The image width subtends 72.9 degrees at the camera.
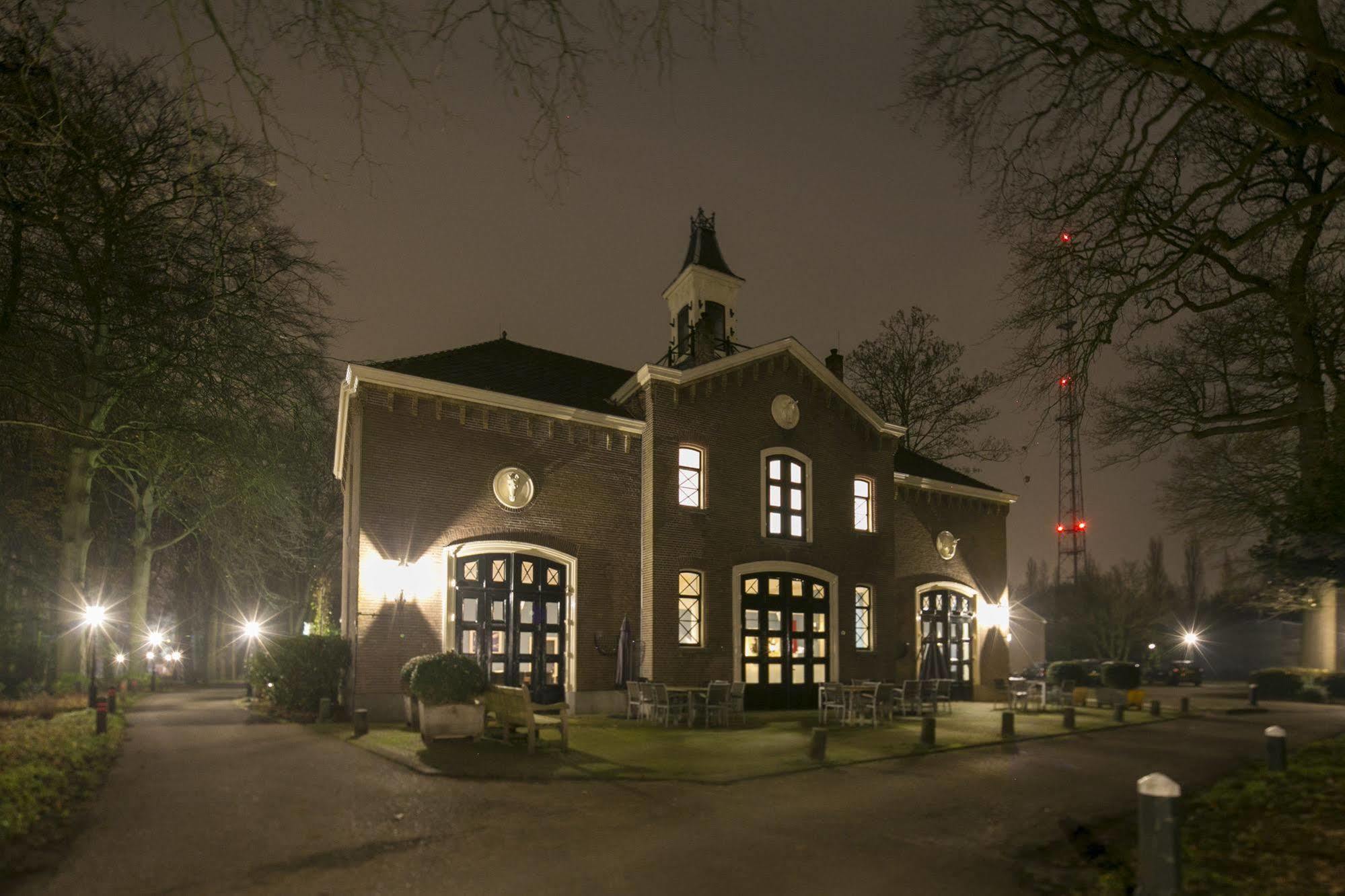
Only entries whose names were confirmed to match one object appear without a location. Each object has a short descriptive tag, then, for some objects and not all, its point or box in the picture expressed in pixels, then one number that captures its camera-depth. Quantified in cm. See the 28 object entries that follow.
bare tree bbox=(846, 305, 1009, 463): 3631
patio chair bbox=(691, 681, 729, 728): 1786
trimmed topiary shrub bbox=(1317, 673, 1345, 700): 3164
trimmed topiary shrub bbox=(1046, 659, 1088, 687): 3600
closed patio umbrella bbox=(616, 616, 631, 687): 1978
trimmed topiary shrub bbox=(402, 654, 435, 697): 1448
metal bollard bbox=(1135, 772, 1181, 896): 567
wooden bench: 1330
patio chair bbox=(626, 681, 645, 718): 1917
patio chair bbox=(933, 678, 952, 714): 2261
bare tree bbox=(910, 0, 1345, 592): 823
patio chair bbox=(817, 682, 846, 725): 1867
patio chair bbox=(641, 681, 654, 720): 1878
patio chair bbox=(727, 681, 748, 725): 1814
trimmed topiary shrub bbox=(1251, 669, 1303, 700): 3244
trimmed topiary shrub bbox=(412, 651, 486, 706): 1384
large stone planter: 1382
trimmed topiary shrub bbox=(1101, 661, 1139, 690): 3475
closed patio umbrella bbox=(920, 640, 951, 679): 2386
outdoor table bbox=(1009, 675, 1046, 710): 2269
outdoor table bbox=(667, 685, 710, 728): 1762
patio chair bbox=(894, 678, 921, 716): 2034
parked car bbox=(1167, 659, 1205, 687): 4609
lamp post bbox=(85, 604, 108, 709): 1889
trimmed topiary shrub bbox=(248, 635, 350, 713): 1841
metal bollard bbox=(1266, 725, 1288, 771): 1091
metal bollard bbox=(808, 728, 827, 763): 1305
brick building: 1834
